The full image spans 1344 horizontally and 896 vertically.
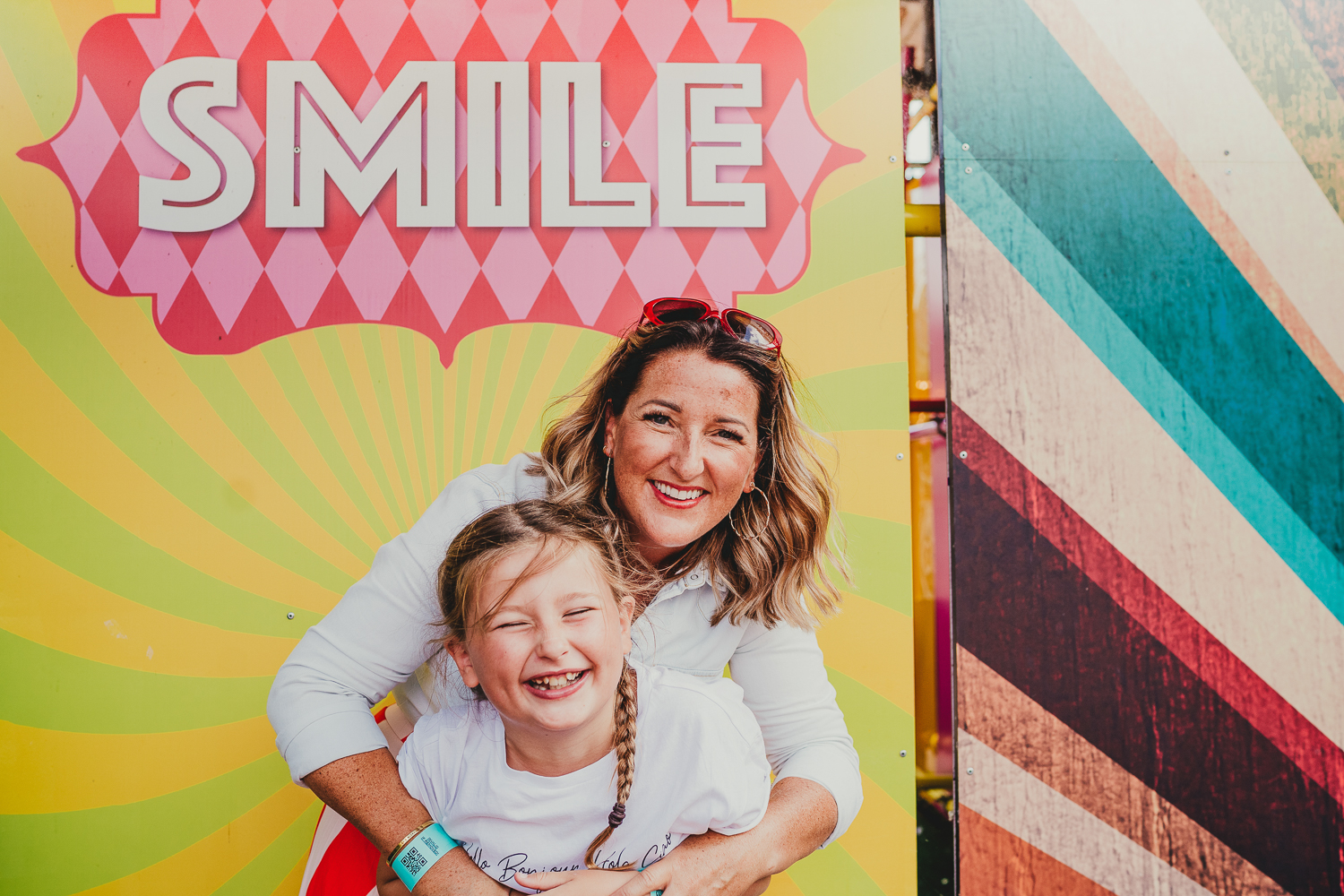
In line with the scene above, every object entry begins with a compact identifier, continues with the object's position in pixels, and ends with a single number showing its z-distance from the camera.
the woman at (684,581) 1.58
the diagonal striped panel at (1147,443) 1.95
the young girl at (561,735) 1.47
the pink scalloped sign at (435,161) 1.92
